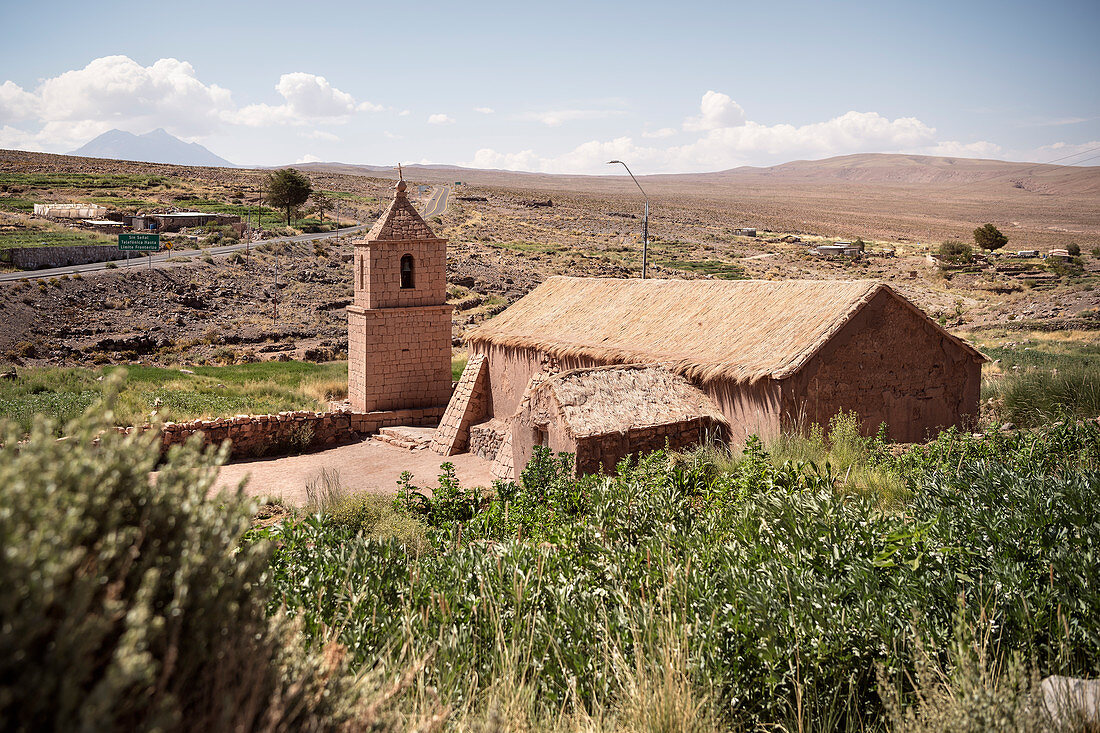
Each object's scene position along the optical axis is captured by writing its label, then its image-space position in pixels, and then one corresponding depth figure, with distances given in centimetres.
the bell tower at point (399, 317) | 1867
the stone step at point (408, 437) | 1744
